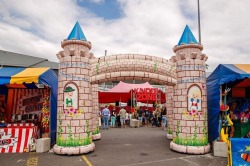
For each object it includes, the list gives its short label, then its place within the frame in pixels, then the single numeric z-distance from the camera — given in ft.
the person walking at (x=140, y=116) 54.35
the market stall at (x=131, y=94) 57.26
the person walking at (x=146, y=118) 56.08
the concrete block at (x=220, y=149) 21.75
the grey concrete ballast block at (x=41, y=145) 23.86
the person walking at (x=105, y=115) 45.58
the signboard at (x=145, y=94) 57.03
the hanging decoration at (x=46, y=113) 26.40
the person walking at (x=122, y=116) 50.03
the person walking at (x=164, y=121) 46.29
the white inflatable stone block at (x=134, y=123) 51.39
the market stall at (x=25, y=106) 24.45
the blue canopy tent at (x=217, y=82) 21.67
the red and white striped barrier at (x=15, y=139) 24.53
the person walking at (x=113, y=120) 51.97
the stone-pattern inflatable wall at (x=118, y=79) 23.22
